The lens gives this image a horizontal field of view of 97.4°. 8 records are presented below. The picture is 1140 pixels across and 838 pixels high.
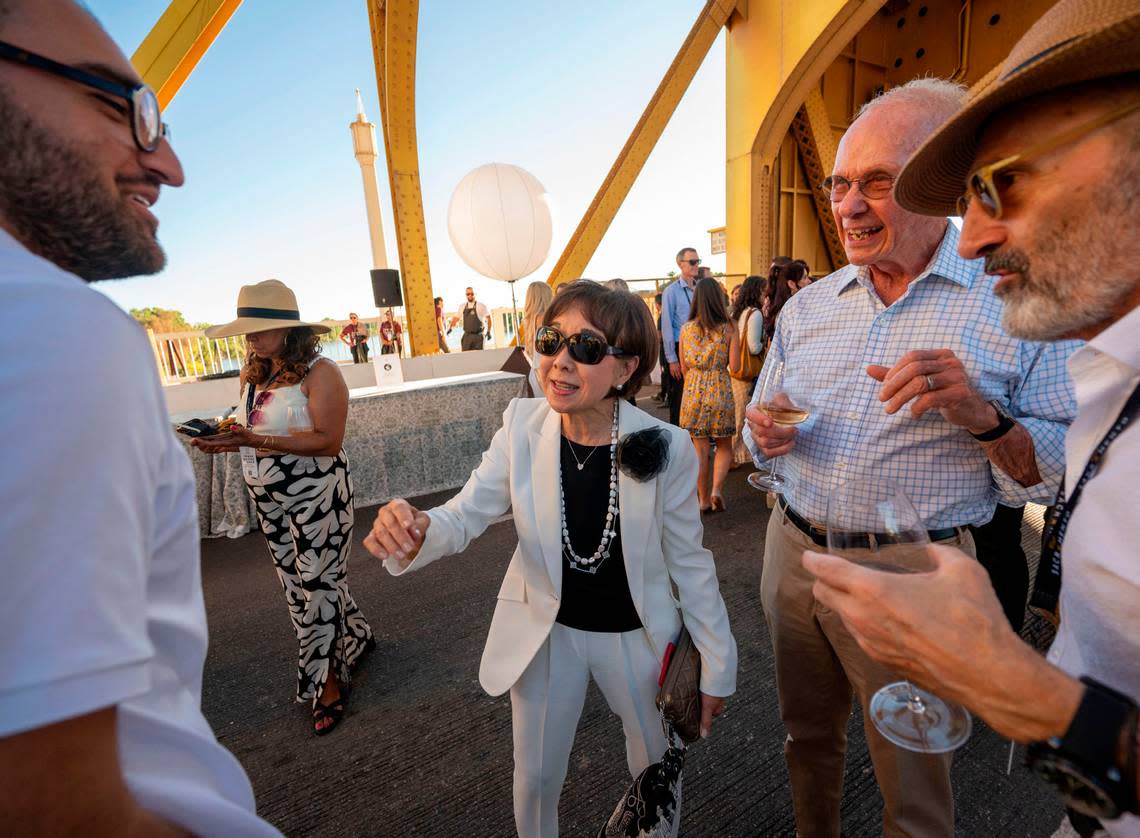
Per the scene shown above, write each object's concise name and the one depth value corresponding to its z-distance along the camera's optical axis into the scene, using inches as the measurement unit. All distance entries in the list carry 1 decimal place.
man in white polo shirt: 18.8
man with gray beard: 27.3
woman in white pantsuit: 62.4
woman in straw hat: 104.1
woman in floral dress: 191.6
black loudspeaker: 348.8
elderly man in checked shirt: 54.5
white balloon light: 343.9
